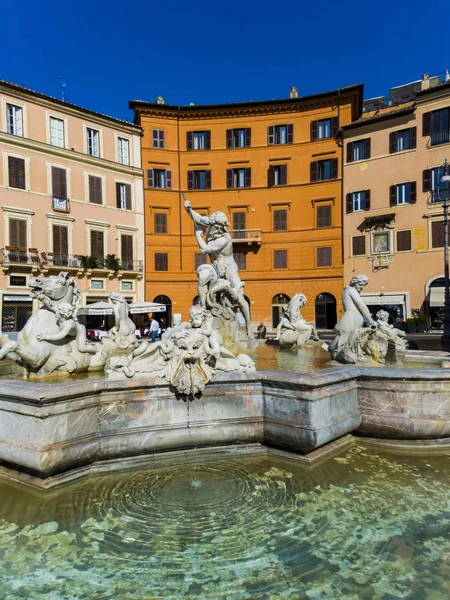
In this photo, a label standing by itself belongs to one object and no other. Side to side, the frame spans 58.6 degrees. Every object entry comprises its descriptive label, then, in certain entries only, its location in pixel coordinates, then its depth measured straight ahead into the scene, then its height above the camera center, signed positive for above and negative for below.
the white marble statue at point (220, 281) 7.82 +0.41
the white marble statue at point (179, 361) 3.97 -0.59
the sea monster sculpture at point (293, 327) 8.45 -0.57
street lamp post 11.92 -0.87
